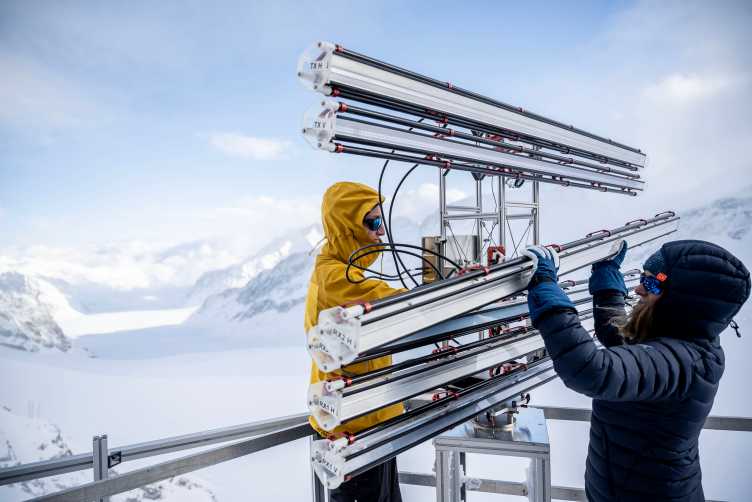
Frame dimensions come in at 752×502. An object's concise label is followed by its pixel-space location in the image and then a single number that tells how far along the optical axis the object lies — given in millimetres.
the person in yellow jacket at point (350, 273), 1160
